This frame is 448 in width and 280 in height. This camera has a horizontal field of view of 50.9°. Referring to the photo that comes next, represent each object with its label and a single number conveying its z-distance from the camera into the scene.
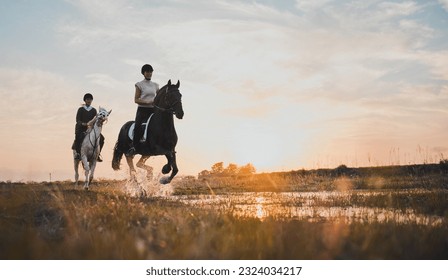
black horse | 13.56
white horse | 16.84
